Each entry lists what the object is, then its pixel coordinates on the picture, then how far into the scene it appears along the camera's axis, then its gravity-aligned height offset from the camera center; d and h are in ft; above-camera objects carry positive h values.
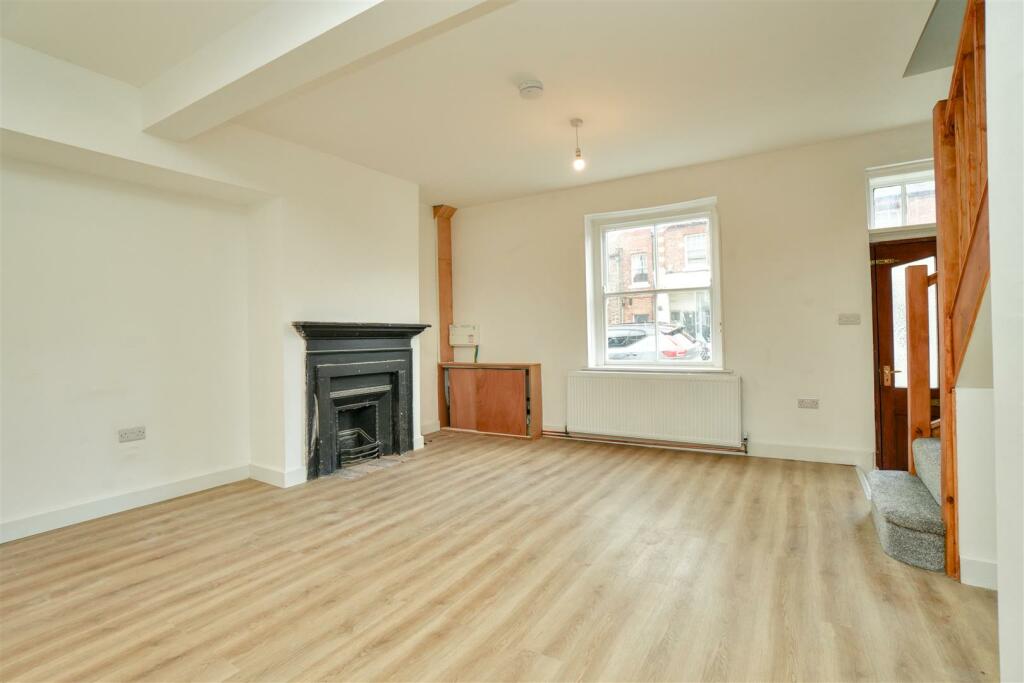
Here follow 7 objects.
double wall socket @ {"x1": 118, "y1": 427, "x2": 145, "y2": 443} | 12.03 -2.02
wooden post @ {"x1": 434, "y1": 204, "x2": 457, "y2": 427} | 21.25 +2.32
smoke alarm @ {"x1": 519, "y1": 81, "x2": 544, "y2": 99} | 10.94 +5.57
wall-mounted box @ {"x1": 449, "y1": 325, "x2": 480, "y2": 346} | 21.31 +0.41
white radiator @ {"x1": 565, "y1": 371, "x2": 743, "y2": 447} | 16.07 -2.23
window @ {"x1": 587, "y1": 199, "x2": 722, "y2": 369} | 17.24 +1.92
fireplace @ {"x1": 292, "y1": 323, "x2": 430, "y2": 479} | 14.42 -1.38
